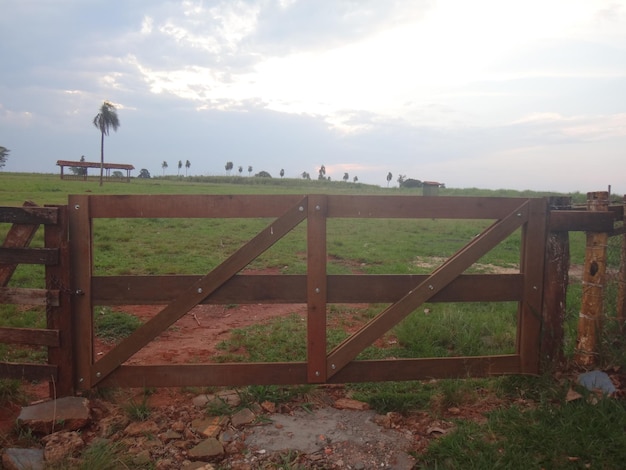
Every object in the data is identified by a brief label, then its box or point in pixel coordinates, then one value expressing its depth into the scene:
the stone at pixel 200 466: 3.39
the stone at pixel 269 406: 4.20
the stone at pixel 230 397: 4.29
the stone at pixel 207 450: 3.51
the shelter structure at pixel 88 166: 63.75
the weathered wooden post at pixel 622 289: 4.94
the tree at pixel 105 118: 66.25
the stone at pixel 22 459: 3.30
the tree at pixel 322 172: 89.44
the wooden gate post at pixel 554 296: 4.50
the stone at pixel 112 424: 3.86
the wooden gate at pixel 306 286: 4.15
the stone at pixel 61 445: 3.42
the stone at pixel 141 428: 3.84
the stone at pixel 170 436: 3.76
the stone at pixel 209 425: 3.85
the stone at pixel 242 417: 3.97
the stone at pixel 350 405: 4.30
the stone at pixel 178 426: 3.90
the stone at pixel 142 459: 3.42
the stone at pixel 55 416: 3.81
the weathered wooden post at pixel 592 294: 4.62
